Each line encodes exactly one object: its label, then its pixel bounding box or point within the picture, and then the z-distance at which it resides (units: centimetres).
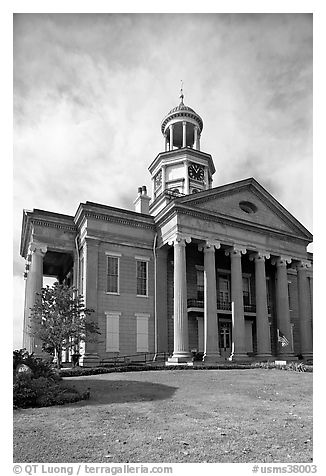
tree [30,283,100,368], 2420
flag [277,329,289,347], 3353
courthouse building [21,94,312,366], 2962
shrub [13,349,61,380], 1412
